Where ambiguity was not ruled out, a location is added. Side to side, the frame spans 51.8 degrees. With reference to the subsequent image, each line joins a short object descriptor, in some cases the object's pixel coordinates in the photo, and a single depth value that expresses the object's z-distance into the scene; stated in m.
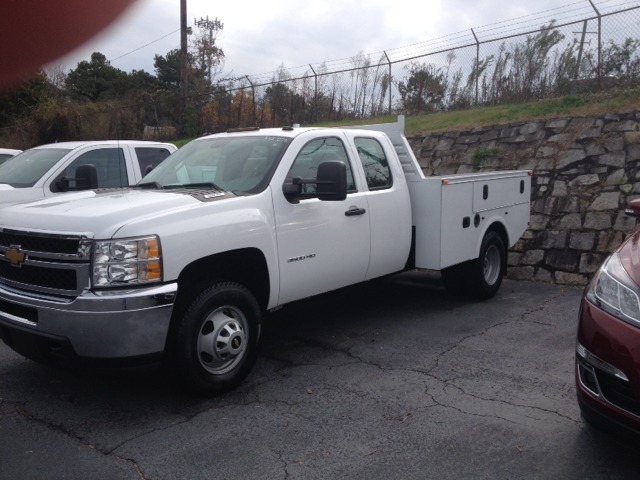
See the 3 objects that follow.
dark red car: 3.29
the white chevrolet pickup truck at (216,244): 4.14
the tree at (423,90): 16.64
